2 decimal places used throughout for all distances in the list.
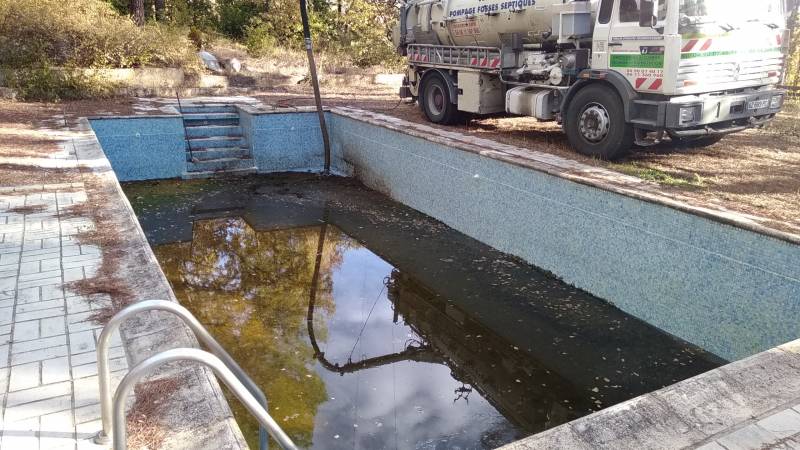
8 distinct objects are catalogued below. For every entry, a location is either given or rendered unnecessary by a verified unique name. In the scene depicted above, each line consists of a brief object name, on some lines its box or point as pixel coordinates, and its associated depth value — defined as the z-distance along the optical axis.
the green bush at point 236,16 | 19.58
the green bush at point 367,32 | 18.39
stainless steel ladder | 2.08
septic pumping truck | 6.79
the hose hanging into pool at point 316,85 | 10.79
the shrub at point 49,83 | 12.52
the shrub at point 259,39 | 17.69
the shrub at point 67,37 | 12.98
